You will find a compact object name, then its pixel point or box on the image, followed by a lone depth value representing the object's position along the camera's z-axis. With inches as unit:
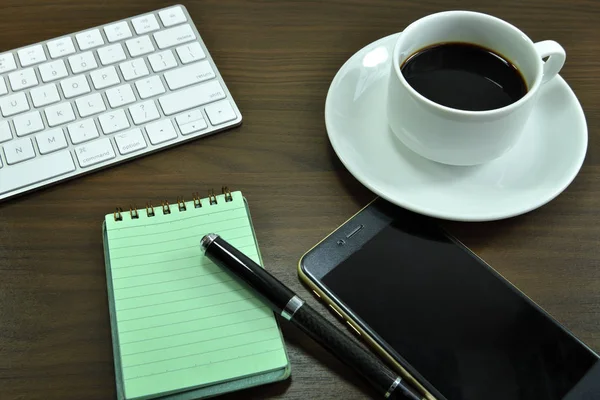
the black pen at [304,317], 18.2
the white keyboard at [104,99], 23.1
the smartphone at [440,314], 18.5
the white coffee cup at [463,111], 20.0
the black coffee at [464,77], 21.5
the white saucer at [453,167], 21.3
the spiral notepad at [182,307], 18.5
